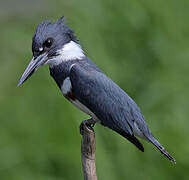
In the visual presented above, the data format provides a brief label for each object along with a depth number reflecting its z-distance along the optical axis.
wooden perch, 4.30
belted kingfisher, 4.43
